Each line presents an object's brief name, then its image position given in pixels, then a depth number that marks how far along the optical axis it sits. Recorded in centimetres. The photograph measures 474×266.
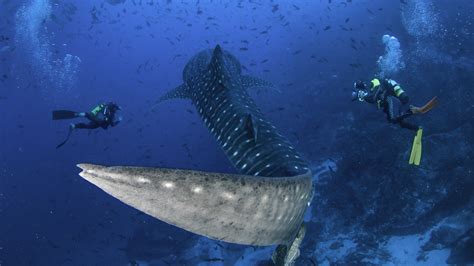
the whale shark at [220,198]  208
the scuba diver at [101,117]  1071
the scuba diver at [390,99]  805
